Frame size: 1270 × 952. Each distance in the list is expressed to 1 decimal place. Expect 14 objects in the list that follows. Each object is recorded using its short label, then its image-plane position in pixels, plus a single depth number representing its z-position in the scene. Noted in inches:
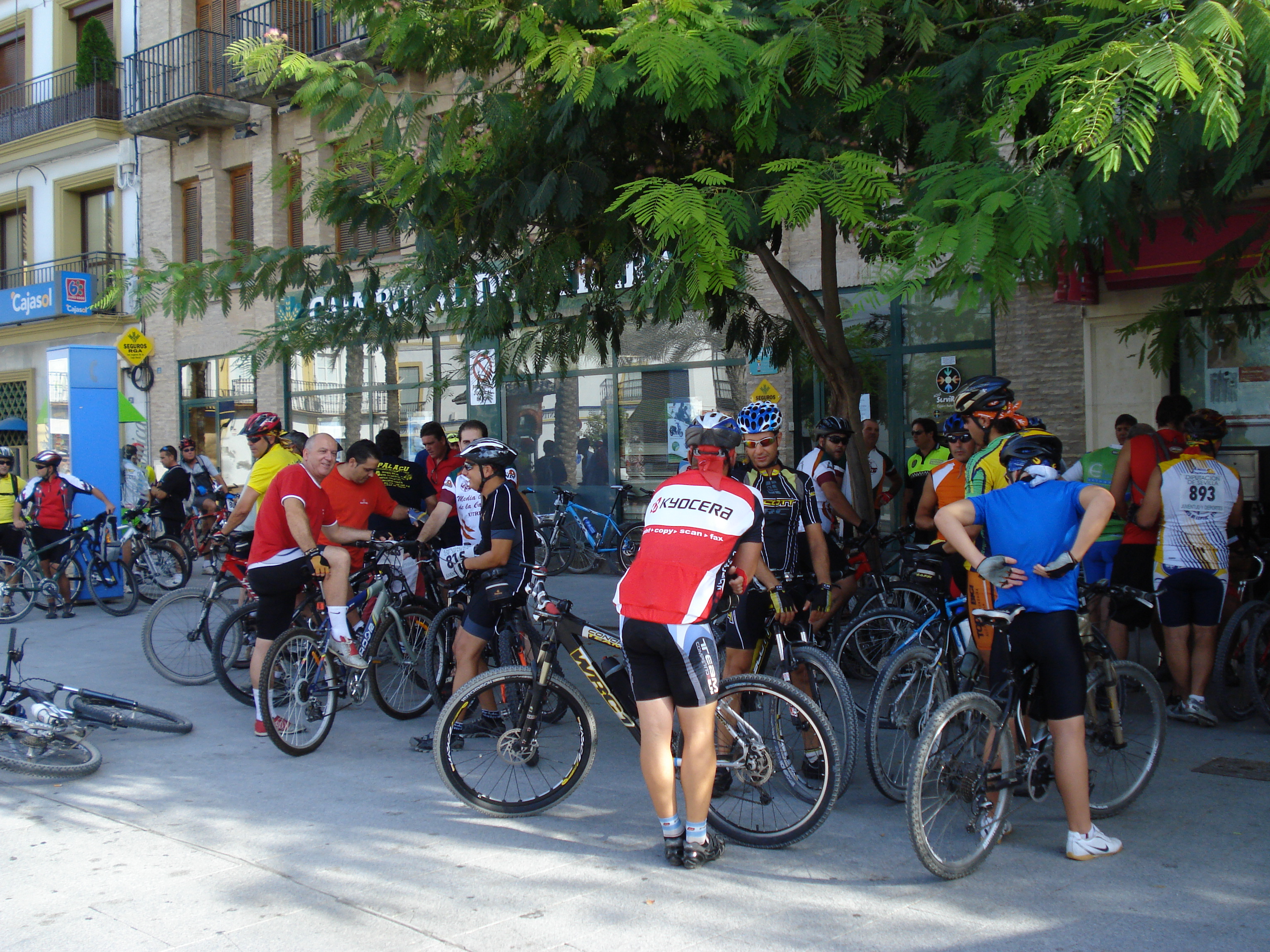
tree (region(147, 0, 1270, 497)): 175.9
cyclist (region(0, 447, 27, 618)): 492.4
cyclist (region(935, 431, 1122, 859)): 174.6
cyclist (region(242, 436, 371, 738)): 263.6
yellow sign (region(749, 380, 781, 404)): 568.7
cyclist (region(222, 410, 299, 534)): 320.8
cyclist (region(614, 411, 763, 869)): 174.4
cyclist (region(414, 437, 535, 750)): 253.0
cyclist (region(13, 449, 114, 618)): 488.7
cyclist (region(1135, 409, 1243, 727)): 261.1
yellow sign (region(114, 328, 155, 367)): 611.2
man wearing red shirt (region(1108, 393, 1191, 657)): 277.4
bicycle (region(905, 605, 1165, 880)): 169.3
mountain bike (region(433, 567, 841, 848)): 187.8
